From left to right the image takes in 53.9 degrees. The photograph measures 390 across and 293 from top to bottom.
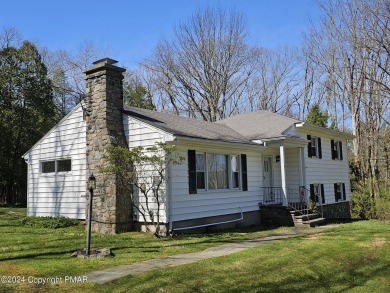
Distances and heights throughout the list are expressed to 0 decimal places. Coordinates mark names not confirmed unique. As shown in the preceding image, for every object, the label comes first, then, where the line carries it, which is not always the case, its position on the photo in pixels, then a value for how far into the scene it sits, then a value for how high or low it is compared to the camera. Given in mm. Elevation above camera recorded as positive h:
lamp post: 7991 -41
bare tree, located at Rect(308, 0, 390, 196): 21297 +5719
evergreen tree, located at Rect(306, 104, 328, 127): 24109 +4038
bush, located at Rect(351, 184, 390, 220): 16803 -1114
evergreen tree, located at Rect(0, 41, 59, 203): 23141 +4949
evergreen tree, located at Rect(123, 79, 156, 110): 31444 +7434
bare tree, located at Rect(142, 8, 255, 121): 32188 +9577
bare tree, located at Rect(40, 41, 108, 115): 32125 +9601
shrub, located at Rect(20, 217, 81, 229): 12766 -1143
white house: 11938 +838
